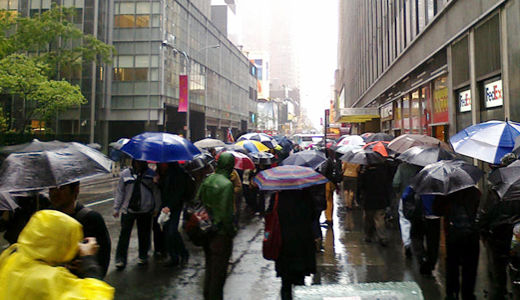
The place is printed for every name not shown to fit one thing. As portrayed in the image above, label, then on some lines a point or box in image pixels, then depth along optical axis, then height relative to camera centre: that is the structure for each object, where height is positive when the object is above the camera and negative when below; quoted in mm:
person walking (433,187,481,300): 4238 -774
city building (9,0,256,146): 34469 +9482
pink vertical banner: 31111 +6431
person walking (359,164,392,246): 7215 -509
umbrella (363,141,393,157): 8852 +461
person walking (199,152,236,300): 4297 -751
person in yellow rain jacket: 1874 -532
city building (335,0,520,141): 9812 +4050
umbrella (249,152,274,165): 10617 +234
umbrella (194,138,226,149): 12085 +740
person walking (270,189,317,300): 4102 -832
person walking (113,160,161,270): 5934 -579
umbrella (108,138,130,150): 11698 +709
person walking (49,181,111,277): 3441 -469
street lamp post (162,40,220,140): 30141 +11243
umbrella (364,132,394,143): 12731 +1031
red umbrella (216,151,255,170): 7488 +64
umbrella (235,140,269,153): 11215 +641
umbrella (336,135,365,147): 12936 +946
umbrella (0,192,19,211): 3504 -363
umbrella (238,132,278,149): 14806 +1138
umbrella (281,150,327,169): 6820 +141
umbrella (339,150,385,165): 7141 +172
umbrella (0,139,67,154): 3807 +193
